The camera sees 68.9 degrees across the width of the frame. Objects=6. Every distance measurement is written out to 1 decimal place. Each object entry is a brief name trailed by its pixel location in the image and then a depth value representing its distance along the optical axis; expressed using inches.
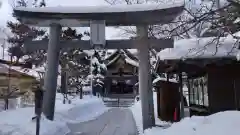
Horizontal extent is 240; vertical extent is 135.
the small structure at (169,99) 382.6
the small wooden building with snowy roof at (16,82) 456.4
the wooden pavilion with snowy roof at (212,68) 249.9
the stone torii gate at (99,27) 297.6
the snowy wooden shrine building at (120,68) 1141.0
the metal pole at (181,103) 335.9
